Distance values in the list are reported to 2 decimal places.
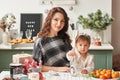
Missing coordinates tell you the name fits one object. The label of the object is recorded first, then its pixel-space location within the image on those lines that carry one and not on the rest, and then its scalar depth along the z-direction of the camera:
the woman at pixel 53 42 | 2.81
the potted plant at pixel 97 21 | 3.95
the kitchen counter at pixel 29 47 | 3.76
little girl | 2.62
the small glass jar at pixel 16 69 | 2.36
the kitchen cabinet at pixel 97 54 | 3.79
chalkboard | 4.25
